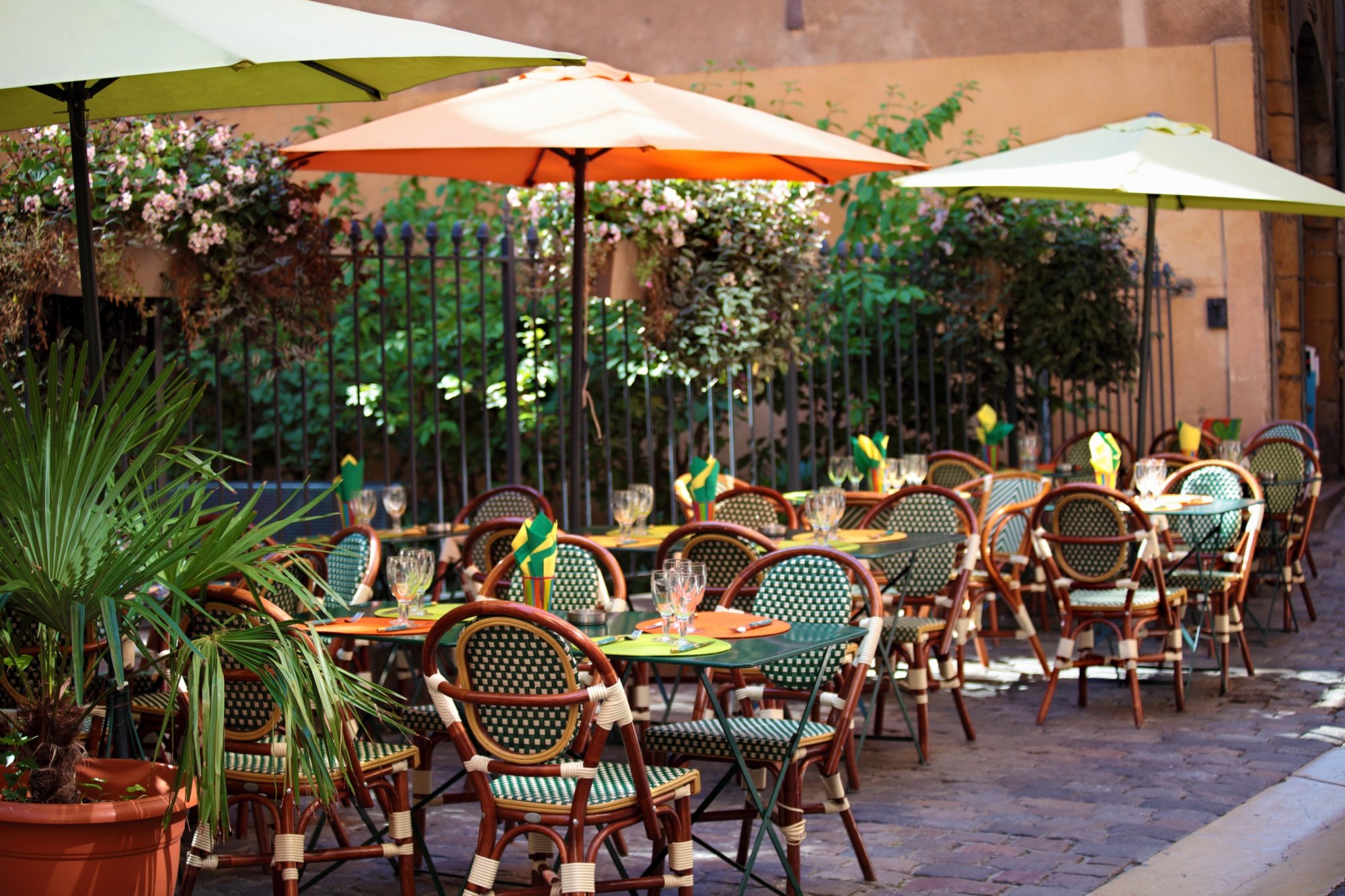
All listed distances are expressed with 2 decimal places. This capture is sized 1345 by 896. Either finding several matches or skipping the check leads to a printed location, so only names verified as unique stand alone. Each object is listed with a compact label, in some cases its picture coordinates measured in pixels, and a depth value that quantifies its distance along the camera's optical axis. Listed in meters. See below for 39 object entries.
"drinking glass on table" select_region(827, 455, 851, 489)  7.32
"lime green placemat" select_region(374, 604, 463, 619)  4.74
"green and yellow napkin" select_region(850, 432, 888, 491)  7.59
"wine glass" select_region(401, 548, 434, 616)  4.48
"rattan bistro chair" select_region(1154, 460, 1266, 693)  7.16
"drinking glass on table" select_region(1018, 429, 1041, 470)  9.50
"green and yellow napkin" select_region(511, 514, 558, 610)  4.42
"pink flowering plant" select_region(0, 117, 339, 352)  6.08
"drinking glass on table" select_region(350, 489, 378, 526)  6.41
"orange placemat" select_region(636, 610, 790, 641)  4.25
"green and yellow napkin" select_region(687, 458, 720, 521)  6.22
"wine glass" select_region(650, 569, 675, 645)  4.05
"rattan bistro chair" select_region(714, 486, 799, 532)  6.79
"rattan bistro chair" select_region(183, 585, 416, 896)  3.91
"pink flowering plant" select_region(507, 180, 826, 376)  8.14
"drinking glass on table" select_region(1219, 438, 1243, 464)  8.73
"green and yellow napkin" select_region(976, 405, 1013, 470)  8.92
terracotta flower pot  3.25
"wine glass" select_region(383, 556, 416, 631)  4.46
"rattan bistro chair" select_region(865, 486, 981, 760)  5.96
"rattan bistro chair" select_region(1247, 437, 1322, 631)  8.59
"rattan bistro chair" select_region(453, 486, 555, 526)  7.07
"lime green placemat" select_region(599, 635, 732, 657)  3.93
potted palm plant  3.25
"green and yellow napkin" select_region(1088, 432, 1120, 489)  7.53
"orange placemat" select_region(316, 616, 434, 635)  4.37
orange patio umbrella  6.02
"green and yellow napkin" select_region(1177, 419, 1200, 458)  9.23
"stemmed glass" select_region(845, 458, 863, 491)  7.63
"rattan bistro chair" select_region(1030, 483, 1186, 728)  6.48
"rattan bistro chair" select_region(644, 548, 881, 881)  4.23
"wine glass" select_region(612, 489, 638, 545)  6.50
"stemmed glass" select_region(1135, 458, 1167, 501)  7.36
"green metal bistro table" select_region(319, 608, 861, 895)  3.83
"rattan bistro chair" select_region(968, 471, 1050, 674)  7.50
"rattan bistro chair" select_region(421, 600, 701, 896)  3.57
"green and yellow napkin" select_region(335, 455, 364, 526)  6.70
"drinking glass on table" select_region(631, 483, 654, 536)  6.54
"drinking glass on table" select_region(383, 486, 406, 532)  6.79
